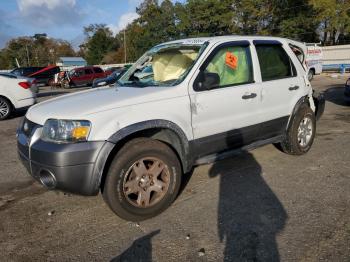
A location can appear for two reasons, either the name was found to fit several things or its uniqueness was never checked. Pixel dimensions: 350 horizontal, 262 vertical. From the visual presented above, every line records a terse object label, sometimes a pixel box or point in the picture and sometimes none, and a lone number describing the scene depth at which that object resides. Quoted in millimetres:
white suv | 3264
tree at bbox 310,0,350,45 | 34250
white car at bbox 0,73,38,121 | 10062
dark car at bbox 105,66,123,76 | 30306
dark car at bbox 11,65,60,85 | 28762
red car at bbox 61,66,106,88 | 27000
